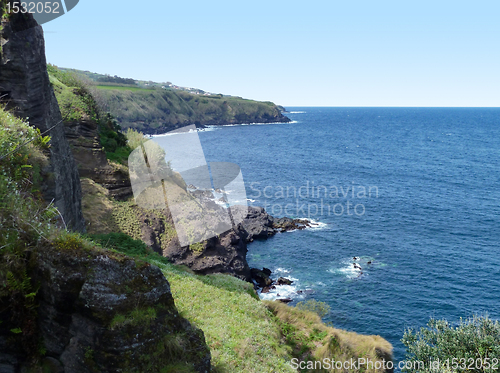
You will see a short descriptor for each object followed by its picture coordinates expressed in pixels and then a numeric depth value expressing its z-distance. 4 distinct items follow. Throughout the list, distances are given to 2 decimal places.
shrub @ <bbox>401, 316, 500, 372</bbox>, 17.06
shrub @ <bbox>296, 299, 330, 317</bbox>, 30.08
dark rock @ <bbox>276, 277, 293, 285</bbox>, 39.72
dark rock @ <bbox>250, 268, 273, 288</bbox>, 39.28
